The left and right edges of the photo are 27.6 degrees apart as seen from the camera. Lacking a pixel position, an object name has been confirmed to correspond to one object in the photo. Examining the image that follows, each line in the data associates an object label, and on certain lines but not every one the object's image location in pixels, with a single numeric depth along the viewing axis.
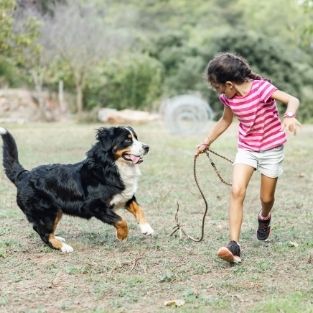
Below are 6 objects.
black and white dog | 5.99
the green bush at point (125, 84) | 33.69
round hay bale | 21.74
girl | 5.27
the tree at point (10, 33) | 15.55
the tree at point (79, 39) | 29.94
